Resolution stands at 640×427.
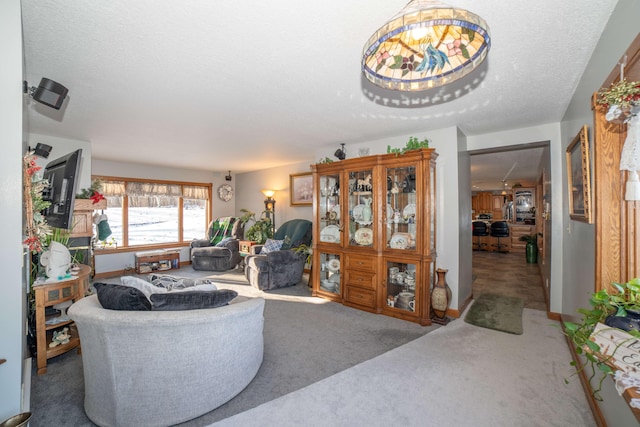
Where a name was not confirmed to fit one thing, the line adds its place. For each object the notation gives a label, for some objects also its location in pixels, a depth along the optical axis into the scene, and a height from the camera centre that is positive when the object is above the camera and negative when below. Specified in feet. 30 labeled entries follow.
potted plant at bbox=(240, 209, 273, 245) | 20.39 -0.92
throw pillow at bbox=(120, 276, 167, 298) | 6.60 -1.58
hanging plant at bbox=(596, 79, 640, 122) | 3.89 +1.68
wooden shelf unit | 19.00 -2.91
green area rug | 10.51 -4.01
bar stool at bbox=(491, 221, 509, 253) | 29.22 -1.30
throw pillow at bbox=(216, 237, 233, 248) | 20.48 -1.78
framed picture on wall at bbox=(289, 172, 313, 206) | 19.06 +2.08
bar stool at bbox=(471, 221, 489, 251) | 30.60 -1.40
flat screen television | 7.03 +0.71
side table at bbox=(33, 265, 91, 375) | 7.46 -2.29
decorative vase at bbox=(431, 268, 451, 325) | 10.69 -3.09
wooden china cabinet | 10.82 -0.60
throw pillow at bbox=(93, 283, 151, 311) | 5.65 -1.63
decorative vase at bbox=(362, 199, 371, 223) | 12.23 +0.31
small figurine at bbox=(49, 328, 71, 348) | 8.14 -3.51
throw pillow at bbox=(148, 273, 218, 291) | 7.64 -1.83
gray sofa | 5.32 -2.84
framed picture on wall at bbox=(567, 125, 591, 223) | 6.03 +1.00
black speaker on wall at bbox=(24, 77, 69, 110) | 6.68 +3.04
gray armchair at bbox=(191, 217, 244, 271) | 19.84 -2.08
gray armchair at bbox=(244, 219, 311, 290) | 15.19 -2.63
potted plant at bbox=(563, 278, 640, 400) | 3.17 -1.29
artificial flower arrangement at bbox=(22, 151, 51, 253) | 5.46 +0.33
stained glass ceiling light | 3.03 +2.27
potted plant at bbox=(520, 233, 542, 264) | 23.45 -2.80
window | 19.52 +0.64
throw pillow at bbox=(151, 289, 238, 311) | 5.87 -1.76
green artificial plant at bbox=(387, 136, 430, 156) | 10.91 +2.84
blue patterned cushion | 16.52 -1.63
